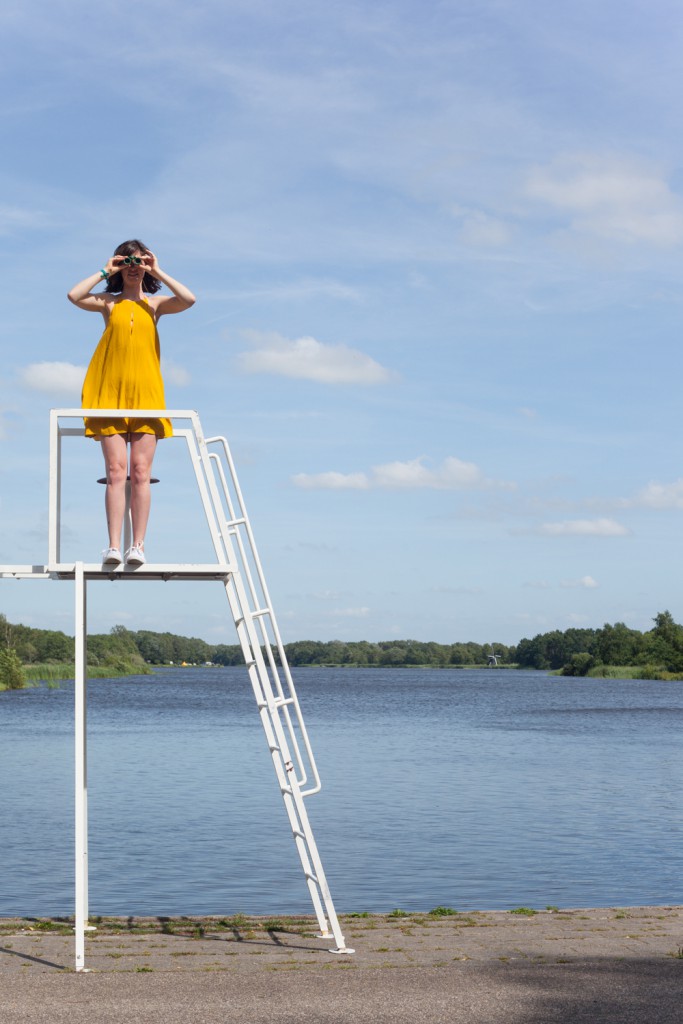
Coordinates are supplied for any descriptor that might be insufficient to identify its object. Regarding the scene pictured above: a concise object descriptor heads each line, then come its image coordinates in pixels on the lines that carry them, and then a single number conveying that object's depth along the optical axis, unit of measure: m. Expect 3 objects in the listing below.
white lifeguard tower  8.94
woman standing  9.17
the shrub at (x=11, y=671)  94.81
